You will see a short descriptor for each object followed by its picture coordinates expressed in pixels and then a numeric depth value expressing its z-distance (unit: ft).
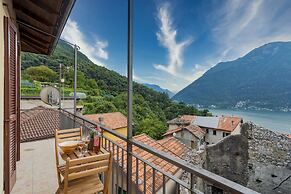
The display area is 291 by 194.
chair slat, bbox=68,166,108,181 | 3.36
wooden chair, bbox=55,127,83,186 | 5.23
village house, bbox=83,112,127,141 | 22.02
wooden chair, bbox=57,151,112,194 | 3.28
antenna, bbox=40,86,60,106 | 16.47
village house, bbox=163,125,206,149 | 25.06
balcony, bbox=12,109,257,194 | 1.96
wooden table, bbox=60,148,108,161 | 4.37
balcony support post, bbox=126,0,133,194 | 3.58
